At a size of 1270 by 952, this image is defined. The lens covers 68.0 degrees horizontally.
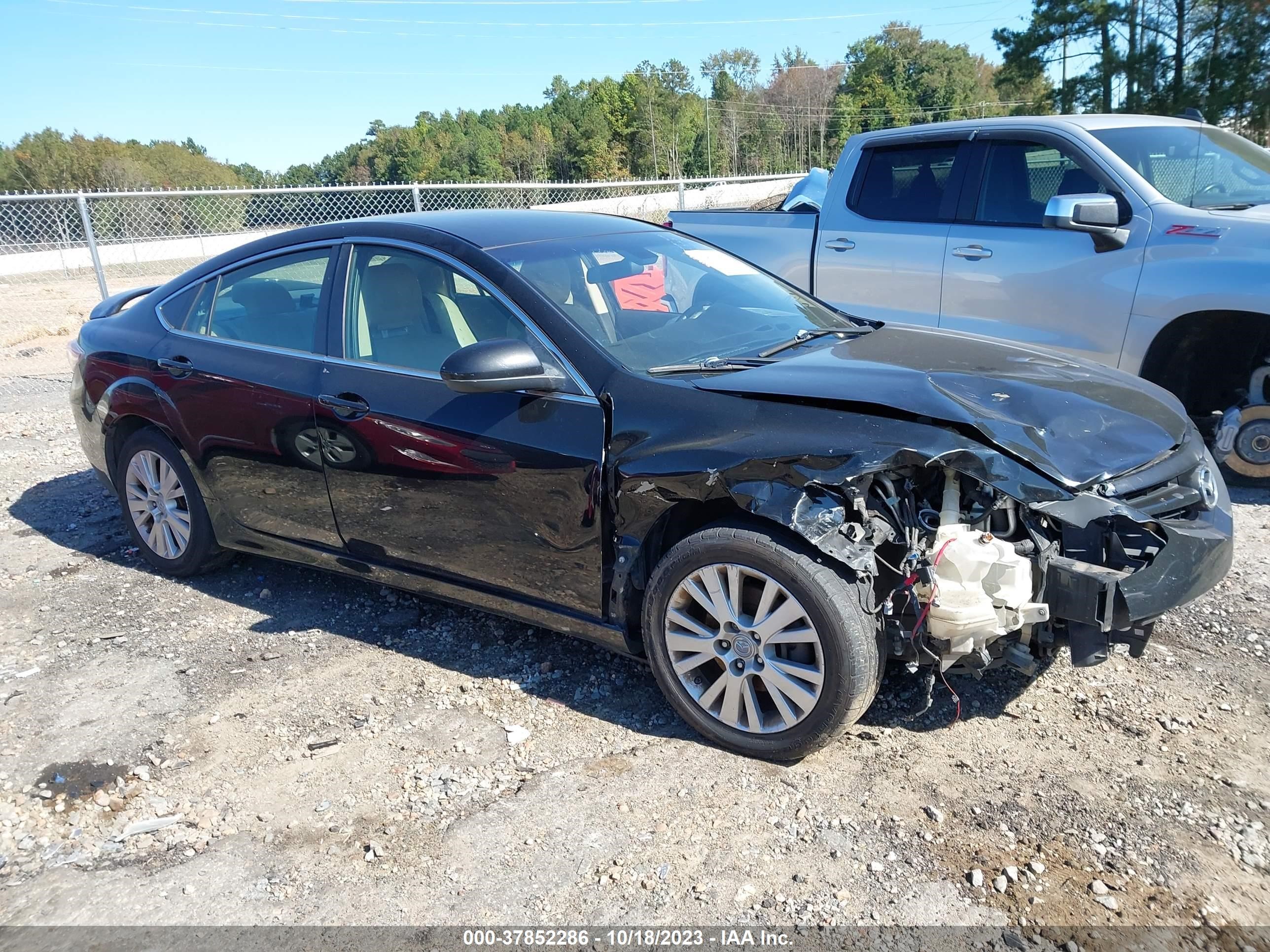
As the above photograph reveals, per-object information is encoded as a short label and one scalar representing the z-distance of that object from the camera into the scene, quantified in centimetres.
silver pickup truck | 502
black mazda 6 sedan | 278
